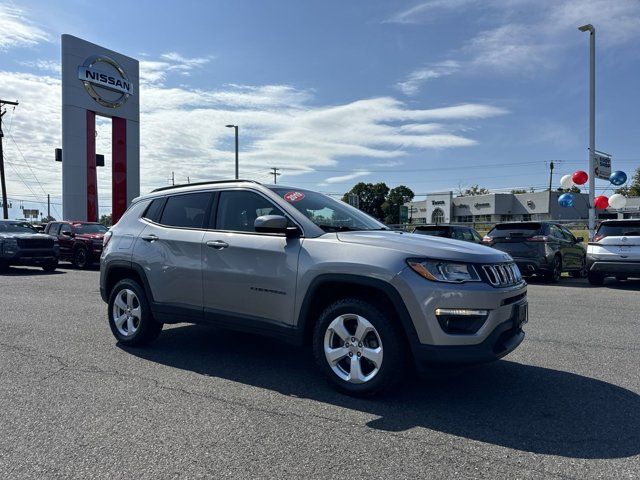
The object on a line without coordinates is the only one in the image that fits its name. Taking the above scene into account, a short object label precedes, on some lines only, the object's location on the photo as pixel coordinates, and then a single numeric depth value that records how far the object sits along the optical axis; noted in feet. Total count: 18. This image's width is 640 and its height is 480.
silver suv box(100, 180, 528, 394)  12.69
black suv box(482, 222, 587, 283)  43.65
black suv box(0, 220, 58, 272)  52.39
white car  38.96
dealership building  230.07
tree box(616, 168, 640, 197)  244.67
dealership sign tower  93.61
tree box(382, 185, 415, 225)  284.41
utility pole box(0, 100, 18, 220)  113.60
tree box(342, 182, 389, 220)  294.07
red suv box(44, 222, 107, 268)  60.85
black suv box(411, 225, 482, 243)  47.47
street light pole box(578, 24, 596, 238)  61.77
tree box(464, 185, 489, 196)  356.57
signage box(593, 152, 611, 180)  64.21
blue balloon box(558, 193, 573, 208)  135.00
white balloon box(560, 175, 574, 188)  100.08
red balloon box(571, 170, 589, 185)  90.53
